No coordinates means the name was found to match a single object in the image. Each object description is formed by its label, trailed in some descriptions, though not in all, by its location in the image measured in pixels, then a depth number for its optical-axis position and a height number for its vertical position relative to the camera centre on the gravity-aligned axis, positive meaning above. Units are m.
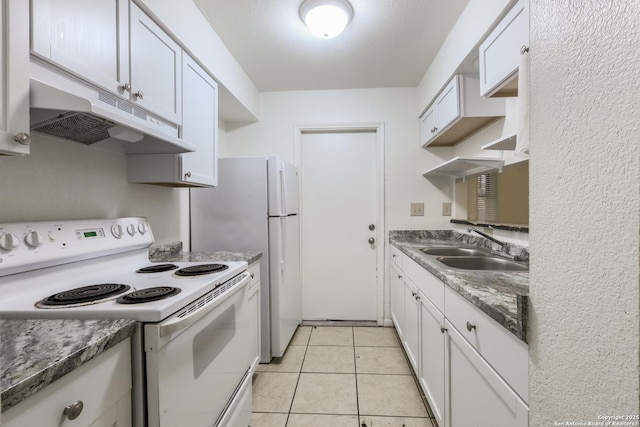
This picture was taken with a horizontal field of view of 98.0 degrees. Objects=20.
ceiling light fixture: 1.61 +1.18
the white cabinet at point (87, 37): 0.82 +0.59
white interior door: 2.86 -0.11
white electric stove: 0.79 -0.29
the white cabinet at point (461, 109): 1.86 +0.71
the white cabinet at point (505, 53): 1.20 +0.75
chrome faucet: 1.69 -0.17
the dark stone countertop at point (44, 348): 0.49 -0.29
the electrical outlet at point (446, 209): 2.71 +0.03
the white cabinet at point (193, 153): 1.51 +0.41
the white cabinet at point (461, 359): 0.77 -0.55
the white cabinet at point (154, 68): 1.19 +0.68
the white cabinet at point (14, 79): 0.68 +0.34
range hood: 0.79 +0.32
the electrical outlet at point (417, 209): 2.73 +0.03
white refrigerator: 2.08 -0.06
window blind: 2.04 +0.11
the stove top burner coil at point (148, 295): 0.86 -0.27
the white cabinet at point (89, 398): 0.52 -0.40
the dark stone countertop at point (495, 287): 0.69 -0.27
